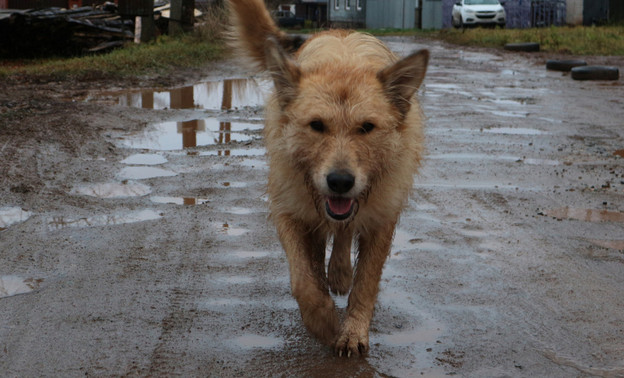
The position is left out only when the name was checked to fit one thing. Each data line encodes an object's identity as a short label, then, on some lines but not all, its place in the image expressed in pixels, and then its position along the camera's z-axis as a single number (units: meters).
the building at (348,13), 57.94
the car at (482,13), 36.88
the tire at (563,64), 17.27
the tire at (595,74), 15.46
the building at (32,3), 32.38
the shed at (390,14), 51.28
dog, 3.88
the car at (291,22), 57.72
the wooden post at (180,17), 24.11
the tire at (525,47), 23.61
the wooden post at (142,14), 20.55
